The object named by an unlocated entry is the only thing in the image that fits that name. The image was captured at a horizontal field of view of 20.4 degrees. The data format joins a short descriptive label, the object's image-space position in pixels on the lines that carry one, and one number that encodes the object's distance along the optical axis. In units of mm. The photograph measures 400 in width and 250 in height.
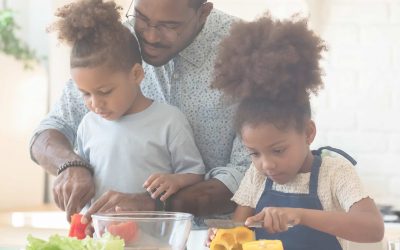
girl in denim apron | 2331
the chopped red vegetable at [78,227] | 2337
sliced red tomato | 2104
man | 2519
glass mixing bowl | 2097
